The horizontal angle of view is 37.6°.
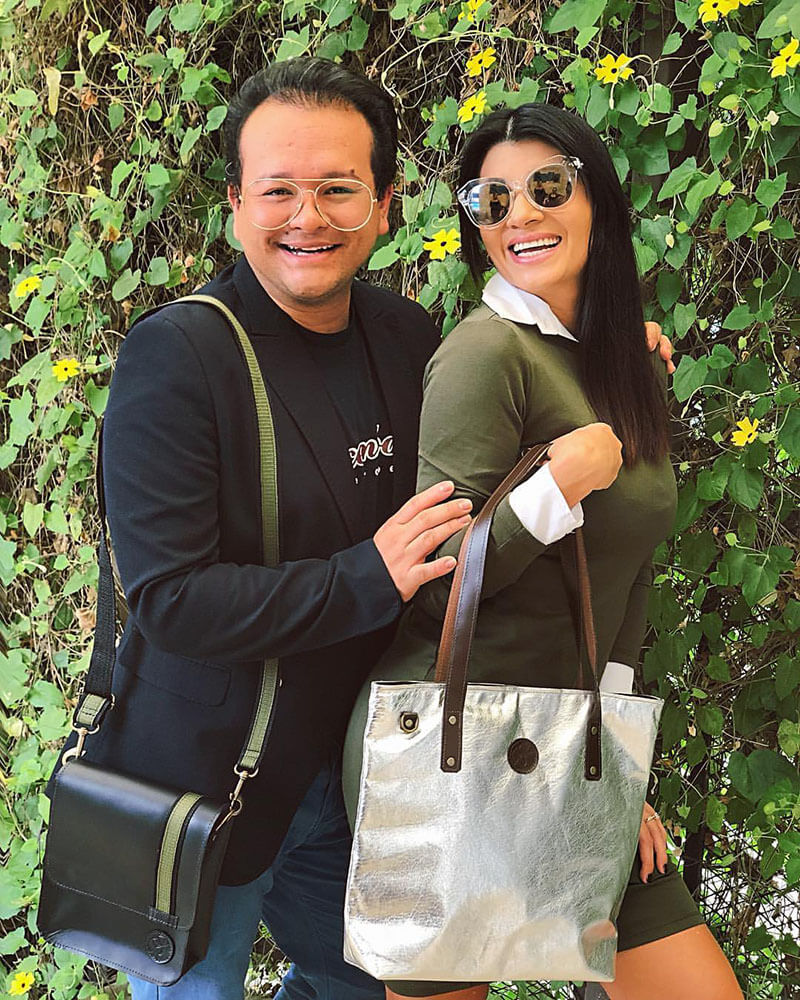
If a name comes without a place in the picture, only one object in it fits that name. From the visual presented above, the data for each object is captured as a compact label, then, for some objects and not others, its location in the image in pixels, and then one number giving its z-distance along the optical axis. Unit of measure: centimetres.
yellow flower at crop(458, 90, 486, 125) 183
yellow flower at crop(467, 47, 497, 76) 184
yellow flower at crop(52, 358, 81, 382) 253
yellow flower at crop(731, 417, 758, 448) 174
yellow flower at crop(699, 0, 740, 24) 161
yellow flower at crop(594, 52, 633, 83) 172
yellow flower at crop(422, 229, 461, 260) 181
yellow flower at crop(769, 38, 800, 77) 158
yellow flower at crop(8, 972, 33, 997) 262
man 142
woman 137
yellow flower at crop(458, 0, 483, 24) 183
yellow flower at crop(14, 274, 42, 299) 254
